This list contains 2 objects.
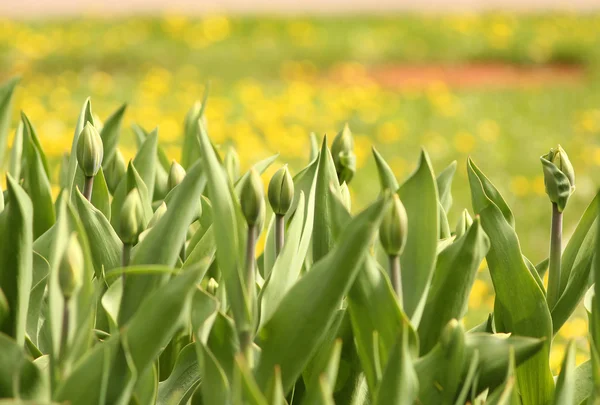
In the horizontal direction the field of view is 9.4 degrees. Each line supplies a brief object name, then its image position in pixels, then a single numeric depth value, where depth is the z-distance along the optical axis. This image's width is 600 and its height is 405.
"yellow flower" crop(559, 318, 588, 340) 4.45
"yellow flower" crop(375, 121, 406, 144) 8.73
